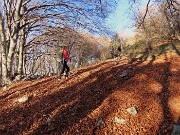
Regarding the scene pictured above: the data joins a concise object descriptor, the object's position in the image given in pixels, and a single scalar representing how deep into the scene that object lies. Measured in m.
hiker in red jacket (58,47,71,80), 7.27
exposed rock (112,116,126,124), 4.04
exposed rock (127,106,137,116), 4.19
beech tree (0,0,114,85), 8.82
